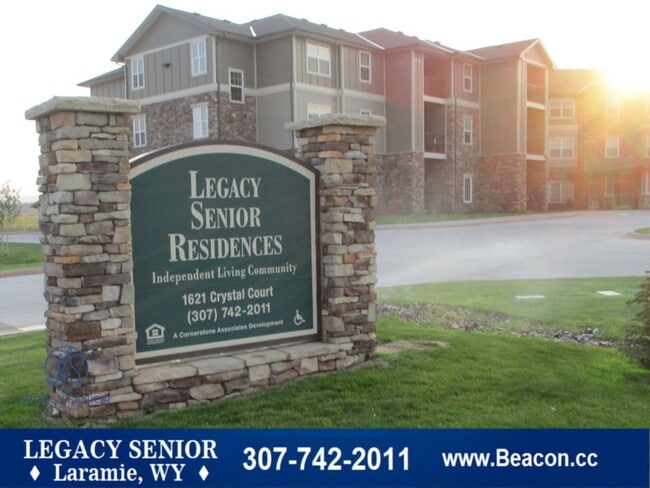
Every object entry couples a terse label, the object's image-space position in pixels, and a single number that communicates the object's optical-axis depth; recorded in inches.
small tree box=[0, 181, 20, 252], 995.9
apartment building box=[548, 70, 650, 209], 1839.3
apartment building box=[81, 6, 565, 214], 1155.9
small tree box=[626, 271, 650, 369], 268.1
